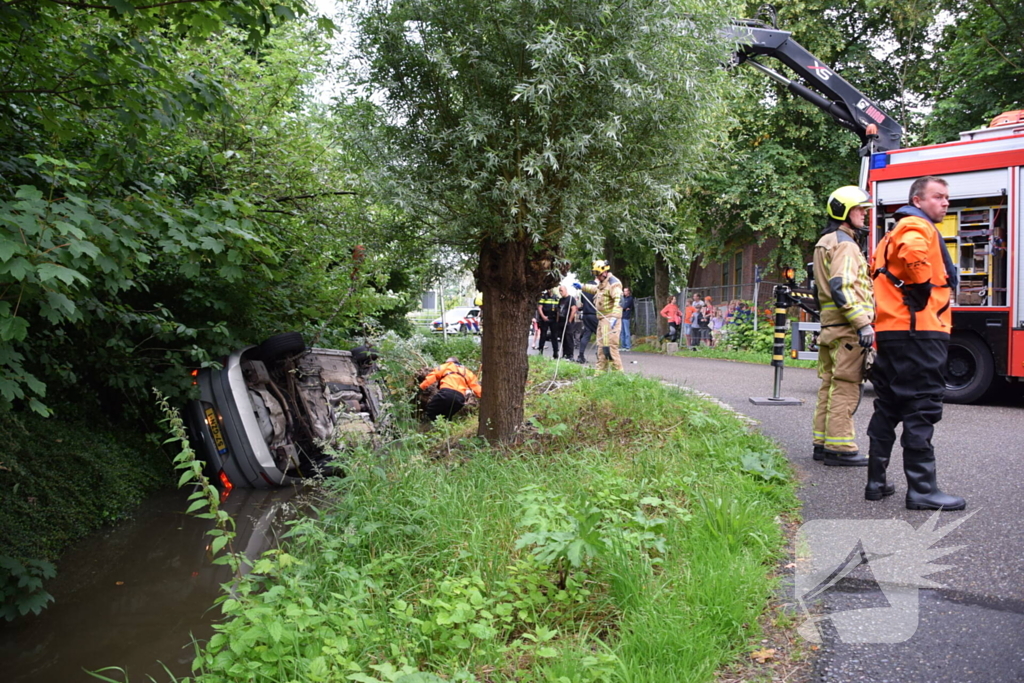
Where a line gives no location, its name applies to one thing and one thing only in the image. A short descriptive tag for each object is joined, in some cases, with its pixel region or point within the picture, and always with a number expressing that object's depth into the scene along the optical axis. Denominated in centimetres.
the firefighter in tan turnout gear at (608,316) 1193
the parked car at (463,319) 3682
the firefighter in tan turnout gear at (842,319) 571
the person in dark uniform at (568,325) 1838
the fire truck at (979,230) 941
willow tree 578
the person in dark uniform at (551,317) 1838
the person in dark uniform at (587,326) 1766
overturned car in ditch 788
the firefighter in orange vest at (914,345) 457
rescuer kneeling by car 1029
